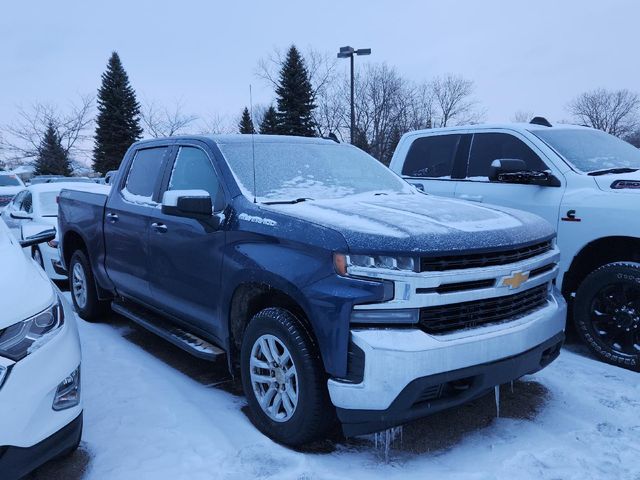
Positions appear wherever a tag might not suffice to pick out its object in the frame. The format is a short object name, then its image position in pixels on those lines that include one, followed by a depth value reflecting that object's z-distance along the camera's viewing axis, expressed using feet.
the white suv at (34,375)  7.57
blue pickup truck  8.82
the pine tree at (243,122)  109.15
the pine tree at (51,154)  130.00
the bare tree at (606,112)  222.07
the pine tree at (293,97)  107.76
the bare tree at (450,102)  171.22
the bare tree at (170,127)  116.88
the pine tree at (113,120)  141.69
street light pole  59.98
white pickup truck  13.91
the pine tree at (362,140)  135.33
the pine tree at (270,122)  105.60
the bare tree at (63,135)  128.57
